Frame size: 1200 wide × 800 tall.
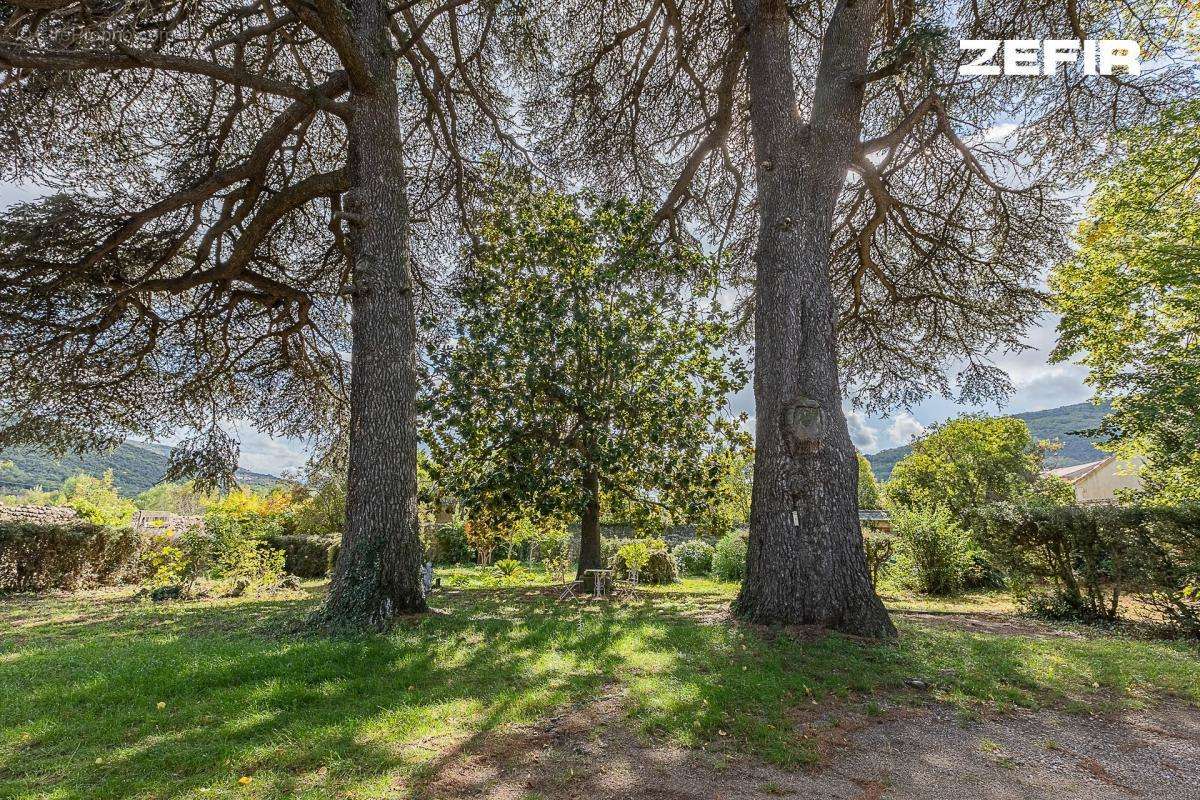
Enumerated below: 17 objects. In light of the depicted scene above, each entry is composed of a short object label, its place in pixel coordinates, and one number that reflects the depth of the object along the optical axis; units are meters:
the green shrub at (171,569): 9.91
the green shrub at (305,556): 14.95
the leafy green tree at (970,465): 24.27
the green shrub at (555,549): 13.80
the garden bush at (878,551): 12.05
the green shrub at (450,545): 19.80
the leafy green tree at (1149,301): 8.51
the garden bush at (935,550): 10.77
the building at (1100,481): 33.09
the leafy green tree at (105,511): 11.55
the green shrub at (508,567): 12.05
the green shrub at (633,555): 11.22
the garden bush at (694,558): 18.42
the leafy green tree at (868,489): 41.67
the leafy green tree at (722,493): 9.48
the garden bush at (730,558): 15.39
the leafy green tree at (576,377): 8.95
